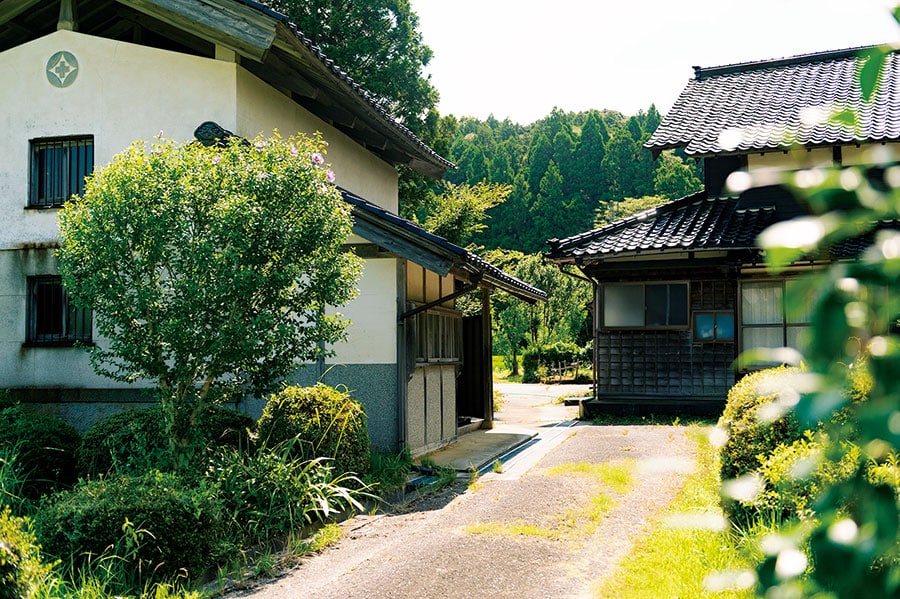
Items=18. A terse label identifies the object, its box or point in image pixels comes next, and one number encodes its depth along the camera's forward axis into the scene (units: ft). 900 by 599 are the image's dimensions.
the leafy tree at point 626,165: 183.93
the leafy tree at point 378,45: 76.48
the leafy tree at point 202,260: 23.73
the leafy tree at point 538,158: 194.62
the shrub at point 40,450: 26.53
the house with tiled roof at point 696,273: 46.39
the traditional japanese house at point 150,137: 33.58
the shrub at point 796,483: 15.66
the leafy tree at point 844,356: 2.49
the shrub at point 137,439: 25.17
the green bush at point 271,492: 22.77
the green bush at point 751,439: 20.01
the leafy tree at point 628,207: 139.18
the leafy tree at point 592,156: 189.98
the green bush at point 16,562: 13.62
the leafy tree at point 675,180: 162.61
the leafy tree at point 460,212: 69.10
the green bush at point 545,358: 100.42
